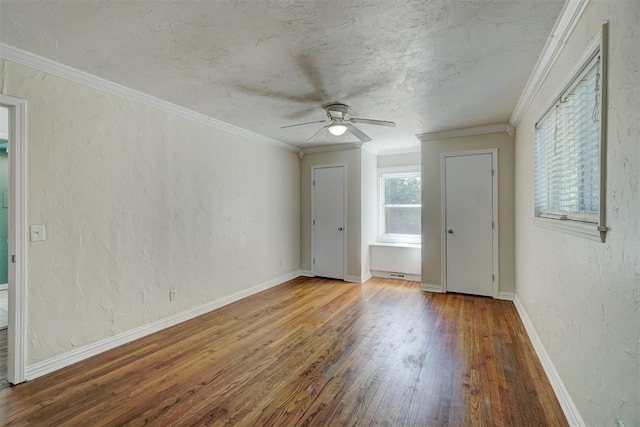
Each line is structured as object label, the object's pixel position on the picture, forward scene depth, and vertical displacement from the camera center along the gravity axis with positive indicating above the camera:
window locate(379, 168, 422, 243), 5.50 +0.11
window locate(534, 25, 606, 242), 1.54 +0.38
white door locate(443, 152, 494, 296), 4.26 -0.17
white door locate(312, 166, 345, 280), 5.34 -0.19
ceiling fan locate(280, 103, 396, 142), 3.21 +1.01
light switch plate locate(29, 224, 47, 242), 2.28 -0.15
